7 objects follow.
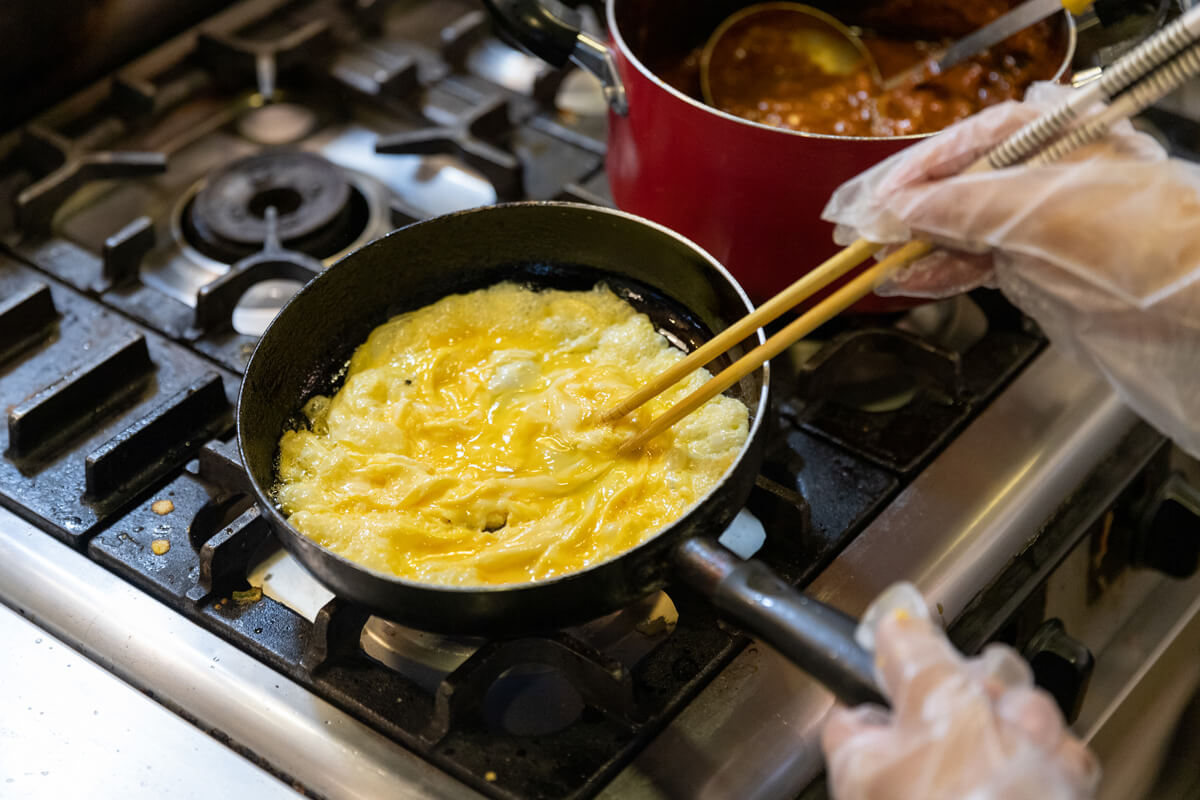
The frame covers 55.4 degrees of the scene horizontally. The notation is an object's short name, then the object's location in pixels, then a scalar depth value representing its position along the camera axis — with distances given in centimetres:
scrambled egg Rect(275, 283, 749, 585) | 105
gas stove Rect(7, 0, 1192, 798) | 103
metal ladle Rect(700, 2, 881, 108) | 157
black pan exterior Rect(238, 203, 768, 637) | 93
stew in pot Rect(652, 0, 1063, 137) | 150
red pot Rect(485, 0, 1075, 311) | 118
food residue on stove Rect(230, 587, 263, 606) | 112
